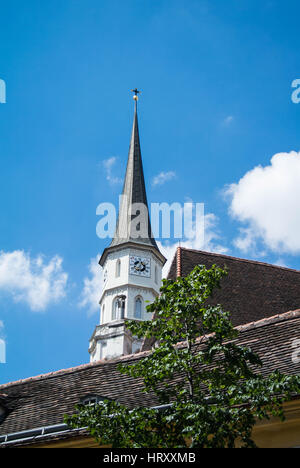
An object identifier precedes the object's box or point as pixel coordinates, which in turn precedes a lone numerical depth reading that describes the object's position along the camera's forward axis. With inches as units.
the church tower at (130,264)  2412.6
